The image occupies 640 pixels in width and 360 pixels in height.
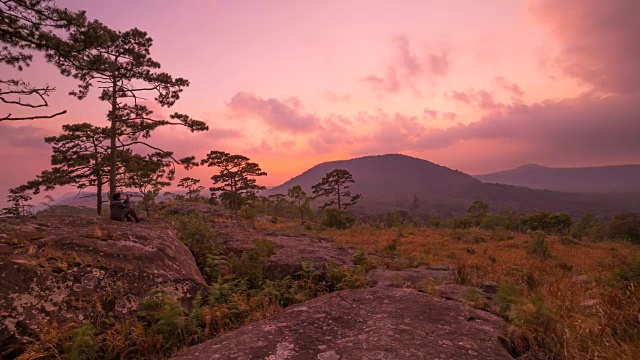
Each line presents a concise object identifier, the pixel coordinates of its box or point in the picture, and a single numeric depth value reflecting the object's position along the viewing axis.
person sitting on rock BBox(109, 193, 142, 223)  10.20
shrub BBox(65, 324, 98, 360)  3.62
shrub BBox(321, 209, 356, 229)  32.51
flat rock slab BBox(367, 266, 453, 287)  6.64
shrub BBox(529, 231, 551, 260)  17.11
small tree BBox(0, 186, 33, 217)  11.47
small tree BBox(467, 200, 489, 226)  46.53
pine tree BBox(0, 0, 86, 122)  8.16
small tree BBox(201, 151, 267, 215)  36.32
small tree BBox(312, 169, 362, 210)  48.33
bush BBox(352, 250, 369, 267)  9.20
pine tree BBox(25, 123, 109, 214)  19.30
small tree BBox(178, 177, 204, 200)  61.06
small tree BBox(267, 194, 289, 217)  77.06
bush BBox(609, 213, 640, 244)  33.44
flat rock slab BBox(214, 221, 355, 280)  7.55
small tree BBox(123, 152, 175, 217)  18.31
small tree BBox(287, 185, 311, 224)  55.00
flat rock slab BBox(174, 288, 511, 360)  3.16
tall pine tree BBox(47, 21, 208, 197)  15.66
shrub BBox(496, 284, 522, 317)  4.22
